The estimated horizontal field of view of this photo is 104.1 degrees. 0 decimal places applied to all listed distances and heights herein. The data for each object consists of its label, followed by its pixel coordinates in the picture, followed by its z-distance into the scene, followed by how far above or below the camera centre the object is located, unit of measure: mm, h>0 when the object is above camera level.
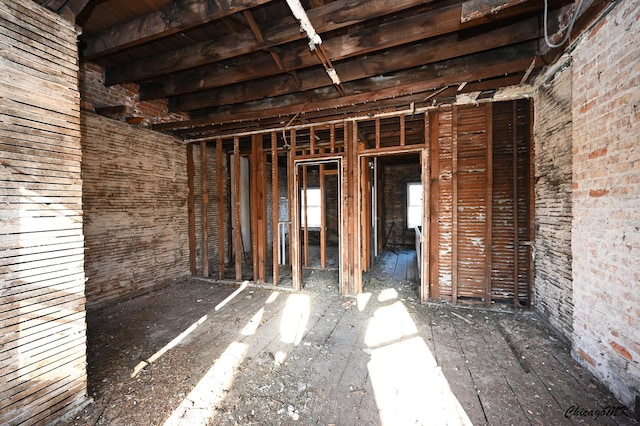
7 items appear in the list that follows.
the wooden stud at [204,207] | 4738 +72
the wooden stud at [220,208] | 4594 +45
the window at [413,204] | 8328 +88
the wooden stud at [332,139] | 3854 +1076
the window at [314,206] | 8875 +91
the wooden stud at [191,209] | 4816 +37
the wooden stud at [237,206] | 4465 +74
